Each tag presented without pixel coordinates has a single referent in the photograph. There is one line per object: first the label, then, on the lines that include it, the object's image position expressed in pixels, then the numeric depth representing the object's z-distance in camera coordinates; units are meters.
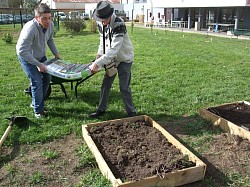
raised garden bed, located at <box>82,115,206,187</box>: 2.96
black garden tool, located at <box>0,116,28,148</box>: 4.09
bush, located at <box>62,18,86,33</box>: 21.44
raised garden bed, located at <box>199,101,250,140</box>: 4.04
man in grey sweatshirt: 4.24
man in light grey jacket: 3.84
